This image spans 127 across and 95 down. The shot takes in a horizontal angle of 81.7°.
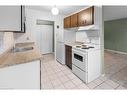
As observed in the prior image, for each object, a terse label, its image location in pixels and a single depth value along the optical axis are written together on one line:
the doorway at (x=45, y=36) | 4.37
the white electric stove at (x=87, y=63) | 1.82
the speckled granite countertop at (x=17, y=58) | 0.91
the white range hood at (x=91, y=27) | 1.88
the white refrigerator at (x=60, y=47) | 3.00
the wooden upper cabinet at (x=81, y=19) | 1.95
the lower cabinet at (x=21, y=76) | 0.91
